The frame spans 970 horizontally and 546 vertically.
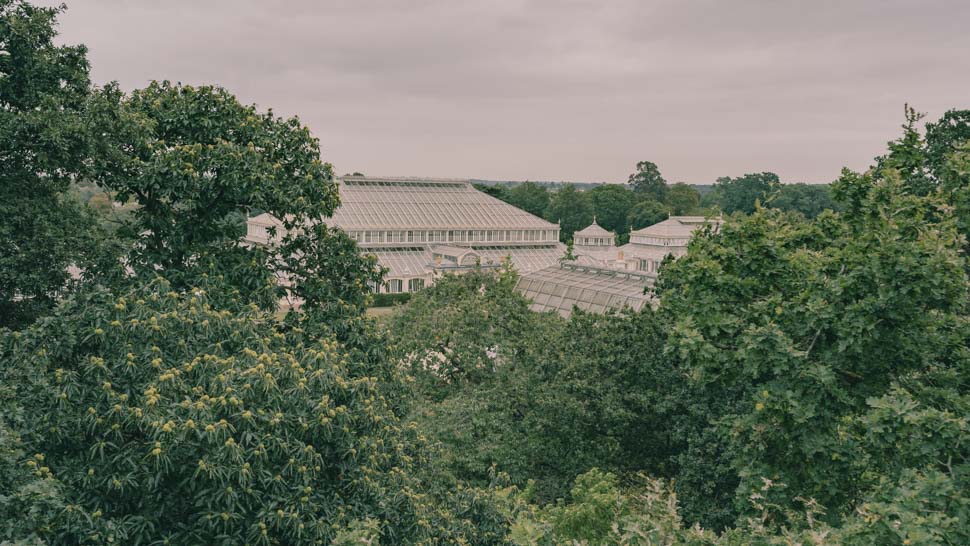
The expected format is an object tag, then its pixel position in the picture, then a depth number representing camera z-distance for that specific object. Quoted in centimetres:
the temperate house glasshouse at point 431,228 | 7569
